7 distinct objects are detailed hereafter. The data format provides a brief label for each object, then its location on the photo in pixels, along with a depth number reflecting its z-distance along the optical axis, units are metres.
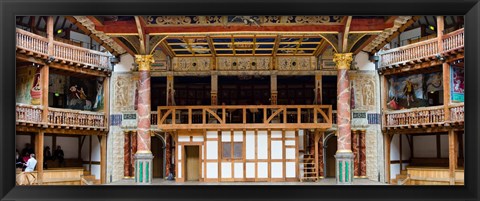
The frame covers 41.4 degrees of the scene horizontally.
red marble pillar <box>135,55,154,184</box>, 19.89
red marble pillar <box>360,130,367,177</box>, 23.33
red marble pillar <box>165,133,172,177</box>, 23.41
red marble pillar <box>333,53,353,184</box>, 19.45
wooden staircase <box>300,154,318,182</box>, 21.28
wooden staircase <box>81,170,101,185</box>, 23.05
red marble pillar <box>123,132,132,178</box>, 23.39
